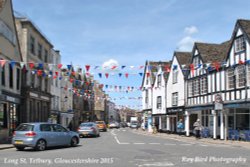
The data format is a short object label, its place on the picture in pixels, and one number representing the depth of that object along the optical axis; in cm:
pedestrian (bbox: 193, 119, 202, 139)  2912
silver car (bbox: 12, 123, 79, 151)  1809
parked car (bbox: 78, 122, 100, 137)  3132
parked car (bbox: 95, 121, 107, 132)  5179
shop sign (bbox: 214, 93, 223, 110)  2647
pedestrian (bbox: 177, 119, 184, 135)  3528
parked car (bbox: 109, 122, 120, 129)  7828
